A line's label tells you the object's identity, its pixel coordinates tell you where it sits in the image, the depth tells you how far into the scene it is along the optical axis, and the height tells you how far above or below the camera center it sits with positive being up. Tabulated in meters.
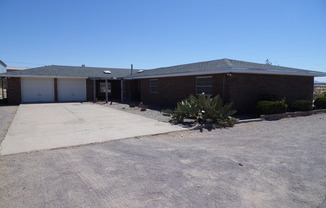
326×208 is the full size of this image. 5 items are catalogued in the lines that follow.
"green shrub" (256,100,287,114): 11.55 -0.89
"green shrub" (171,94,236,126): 9.72 -0.99
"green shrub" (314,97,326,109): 14.38 -0.84
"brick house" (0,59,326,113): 12.41 +0.44
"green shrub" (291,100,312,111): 13.01 -0.88
